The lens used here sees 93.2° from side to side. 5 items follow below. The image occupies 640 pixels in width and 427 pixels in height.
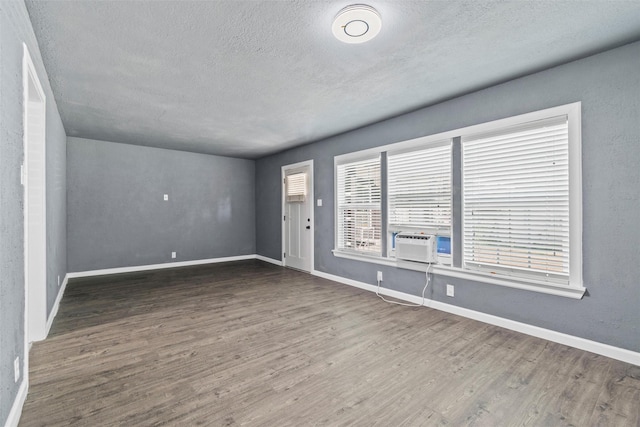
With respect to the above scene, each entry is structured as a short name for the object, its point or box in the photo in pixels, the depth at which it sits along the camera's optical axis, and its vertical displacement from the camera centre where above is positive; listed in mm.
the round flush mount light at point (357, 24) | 1938 +1287
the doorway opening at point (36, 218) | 2707 -35
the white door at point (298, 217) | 5715 -72
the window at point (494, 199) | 2715 +151
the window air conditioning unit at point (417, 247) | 3654 -426
